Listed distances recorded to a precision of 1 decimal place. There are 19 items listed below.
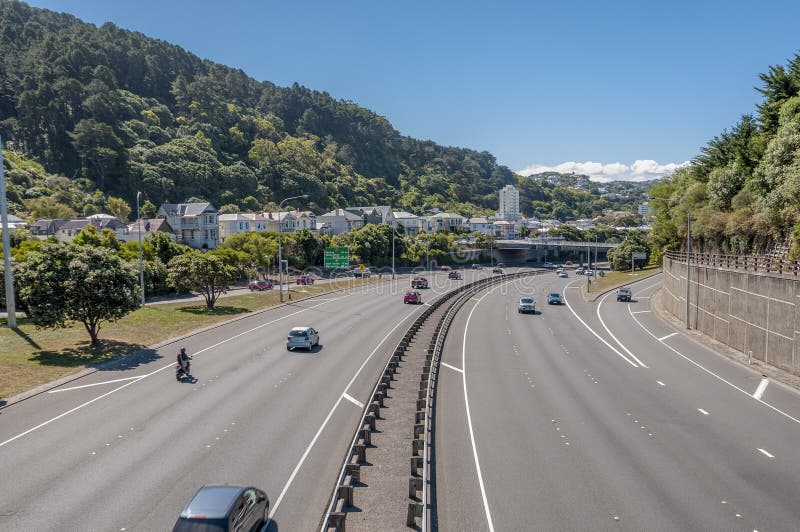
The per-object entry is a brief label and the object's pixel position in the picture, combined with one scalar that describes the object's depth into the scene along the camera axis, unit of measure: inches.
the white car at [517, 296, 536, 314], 2057.1
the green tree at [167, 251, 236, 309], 1895.9
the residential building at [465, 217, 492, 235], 7598.4
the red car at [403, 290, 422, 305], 2305.6
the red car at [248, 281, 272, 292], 2613.2
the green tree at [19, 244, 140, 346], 1149.7
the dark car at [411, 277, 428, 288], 2940.5
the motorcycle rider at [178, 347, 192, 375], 994.0
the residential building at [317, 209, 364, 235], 5319.9
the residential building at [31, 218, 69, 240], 3555.6
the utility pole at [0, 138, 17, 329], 1314.0
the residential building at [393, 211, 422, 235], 6392.7
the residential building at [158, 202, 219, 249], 4227.4
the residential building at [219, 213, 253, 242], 4436.5
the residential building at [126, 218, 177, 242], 3662.4
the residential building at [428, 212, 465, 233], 7116.1
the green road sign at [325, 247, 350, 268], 2834.6
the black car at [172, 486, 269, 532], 404.2
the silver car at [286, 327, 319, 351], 1273.4
